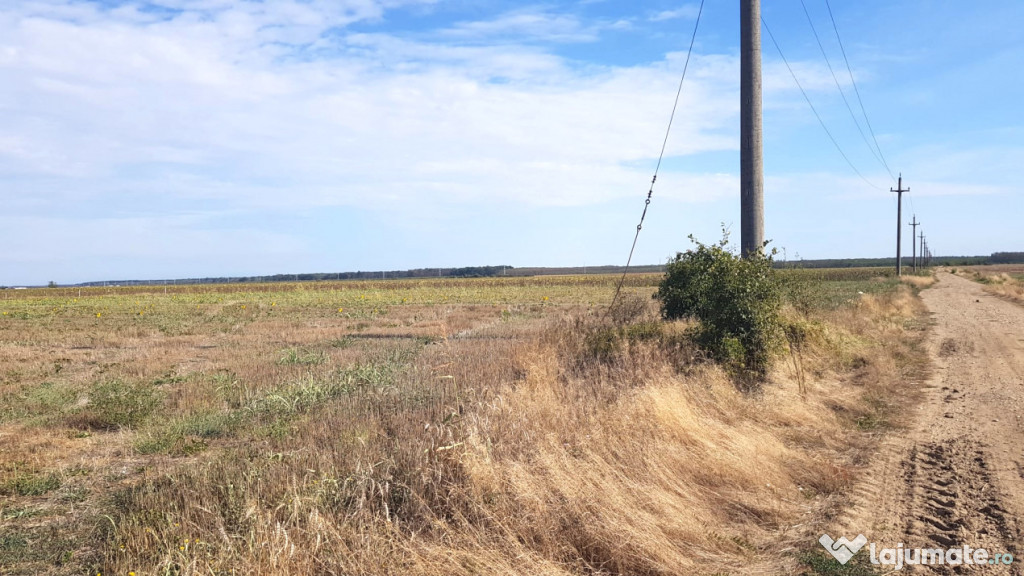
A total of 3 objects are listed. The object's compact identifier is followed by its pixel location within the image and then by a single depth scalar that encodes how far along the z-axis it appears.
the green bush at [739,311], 10.77
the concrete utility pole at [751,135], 13.19
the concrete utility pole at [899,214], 61.28
